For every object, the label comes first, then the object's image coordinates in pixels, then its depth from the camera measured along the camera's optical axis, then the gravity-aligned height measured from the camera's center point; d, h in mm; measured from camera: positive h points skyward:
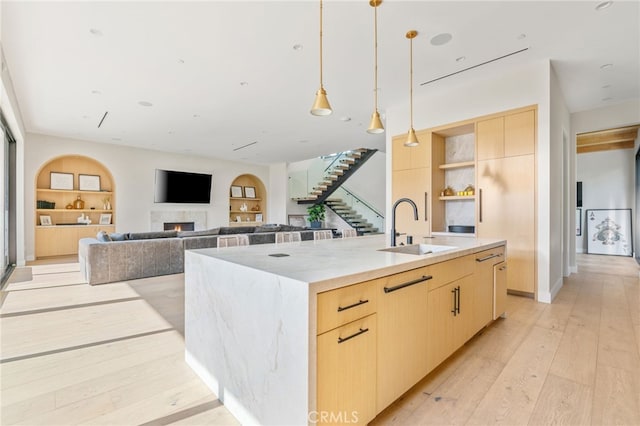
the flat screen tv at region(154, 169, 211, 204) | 9273 +770
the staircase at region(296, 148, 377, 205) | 10633 +1353
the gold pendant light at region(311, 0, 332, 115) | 2555 +888
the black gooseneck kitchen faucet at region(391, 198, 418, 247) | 2647 -198
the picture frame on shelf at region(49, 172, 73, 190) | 7887 +827
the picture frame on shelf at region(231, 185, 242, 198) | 11391 +756
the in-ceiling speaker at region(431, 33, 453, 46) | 3328 +1890
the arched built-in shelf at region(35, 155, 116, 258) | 7691 +254
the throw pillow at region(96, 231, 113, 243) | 5158 -439
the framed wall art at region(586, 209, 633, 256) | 7945 -603
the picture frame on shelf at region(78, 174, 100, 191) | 8305 +813
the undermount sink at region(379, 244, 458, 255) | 2549 -335
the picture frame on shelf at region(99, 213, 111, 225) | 8523 -193
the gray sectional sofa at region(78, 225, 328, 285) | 4734 -667
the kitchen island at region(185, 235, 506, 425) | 1280 -591
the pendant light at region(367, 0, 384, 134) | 2819 +1861
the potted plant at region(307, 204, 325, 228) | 11523 -156
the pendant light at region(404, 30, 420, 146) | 3283 +1876
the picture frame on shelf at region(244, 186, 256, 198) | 11843 +766
